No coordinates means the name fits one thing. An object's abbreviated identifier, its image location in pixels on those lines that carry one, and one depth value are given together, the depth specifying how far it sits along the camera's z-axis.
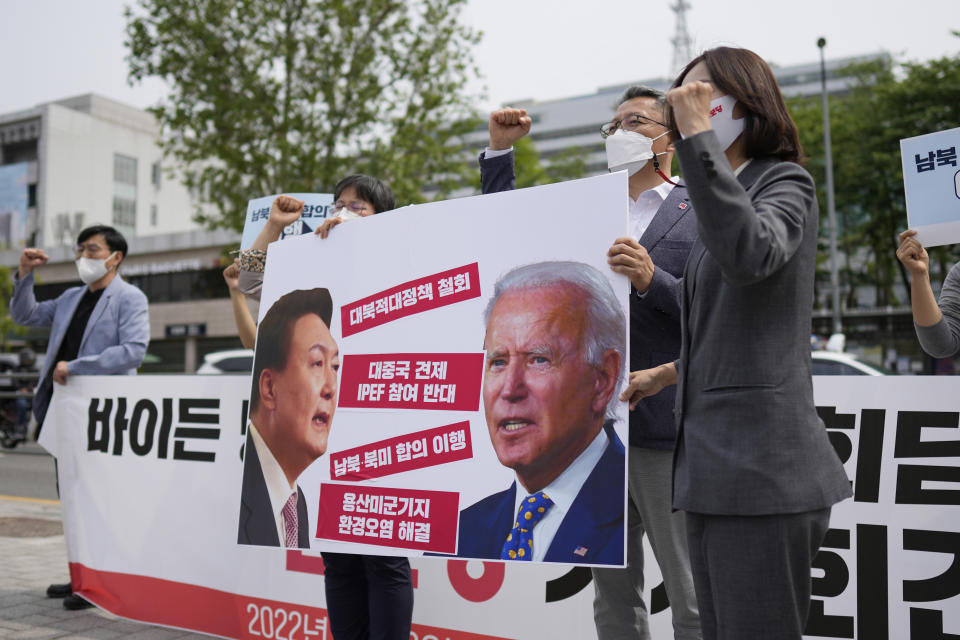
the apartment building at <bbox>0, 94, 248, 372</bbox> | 39.50
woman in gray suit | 1.55
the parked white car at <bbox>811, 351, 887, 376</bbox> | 7.54
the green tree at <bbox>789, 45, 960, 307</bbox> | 24.77
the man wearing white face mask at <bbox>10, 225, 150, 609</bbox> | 4.57
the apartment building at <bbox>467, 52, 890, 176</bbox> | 82.44
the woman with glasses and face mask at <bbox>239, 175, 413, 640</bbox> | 2.69
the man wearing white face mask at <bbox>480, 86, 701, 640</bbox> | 2.25
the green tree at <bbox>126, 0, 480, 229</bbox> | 13.70
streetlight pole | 25.34
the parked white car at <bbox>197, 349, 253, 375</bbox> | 10.64
